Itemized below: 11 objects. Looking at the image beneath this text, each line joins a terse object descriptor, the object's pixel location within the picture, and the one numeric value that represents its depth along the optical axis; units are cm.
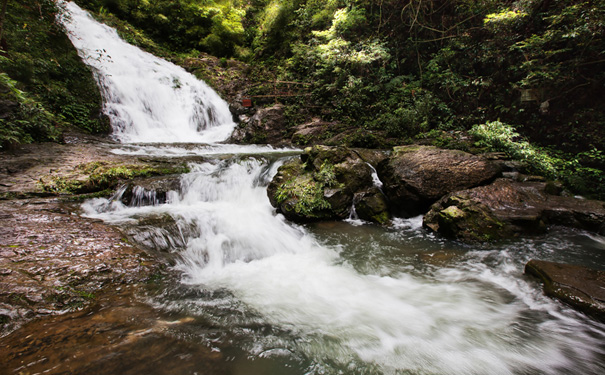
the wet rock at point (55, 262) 206
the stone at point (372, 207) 524
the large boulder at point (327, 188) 523
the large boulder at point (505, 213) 416
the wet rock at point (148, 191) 483
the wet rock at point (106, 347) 150
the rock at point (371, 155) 659
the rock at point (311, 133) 1044
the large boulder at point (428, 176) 506
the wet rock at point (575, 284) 233
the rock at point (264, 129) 1127
